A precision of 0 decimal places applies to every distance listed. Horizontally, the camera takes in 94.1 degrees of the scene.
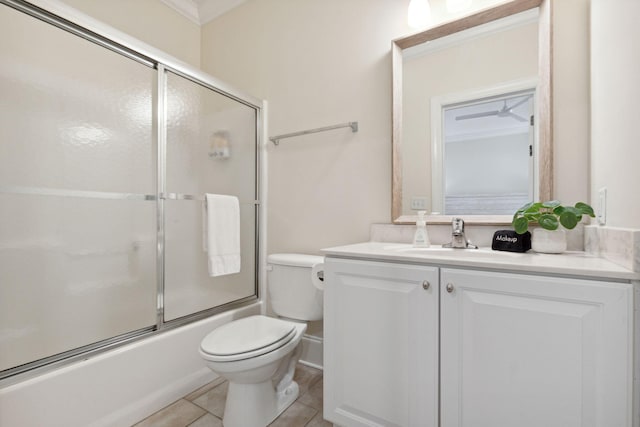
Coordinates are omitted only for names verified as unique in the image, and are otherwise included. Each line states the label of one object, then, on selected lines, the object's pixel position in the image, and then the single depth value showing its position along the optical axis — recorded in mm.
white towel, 1606
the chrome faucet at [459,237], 1242
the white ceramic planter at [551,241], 1072
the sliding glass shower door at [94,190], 1249
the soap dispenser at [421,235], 1349
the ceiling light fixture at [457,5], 1356
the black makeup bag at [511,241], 1145
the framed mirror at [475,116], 1244
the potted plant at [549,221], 994
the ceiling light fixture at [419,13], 1434
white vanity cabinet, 737
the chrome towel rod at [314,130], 1680
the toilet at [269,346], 1184
